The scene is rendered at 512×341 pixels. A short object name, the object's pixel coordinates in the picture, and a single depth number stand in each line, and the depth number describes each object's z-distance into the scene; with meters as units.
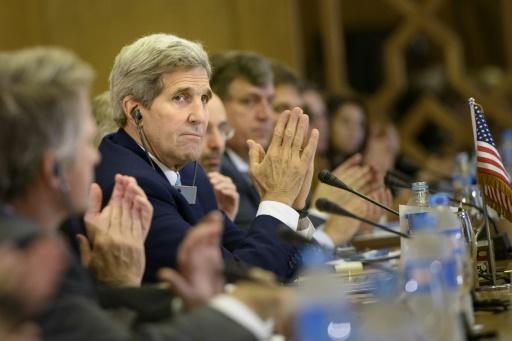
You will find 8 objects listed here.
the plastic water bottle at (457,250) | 4.48
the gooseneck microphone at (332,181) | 5.95
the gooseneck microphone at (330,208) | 4.71
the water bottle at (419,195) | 6.11
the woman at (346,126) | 14.01
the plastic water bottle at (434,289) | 3.97
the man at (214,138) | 8.35
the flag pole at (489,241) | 5.92
